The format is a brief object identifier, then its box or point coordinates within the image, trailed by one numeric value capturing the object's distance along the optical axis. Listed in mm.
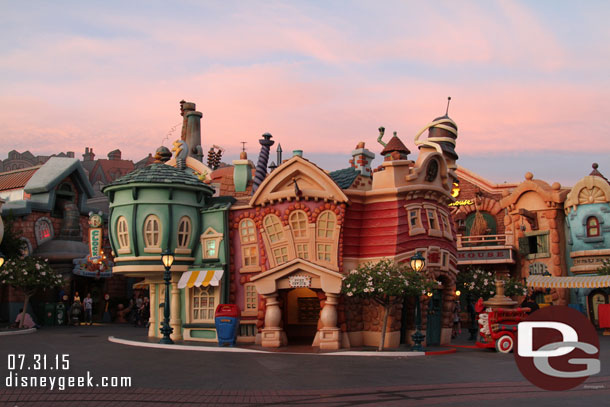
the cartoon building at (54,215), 37594
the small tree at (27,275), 31094
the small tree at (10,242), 34750
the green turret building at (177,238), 25125
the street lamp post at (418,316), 21016
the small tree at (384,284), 20609
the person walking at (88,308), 36969
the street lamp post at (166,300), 23344
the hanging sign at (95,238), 35844
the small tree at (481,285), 27047
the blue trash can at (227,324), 23312
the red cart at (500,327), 21094
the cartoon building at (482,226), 39156
